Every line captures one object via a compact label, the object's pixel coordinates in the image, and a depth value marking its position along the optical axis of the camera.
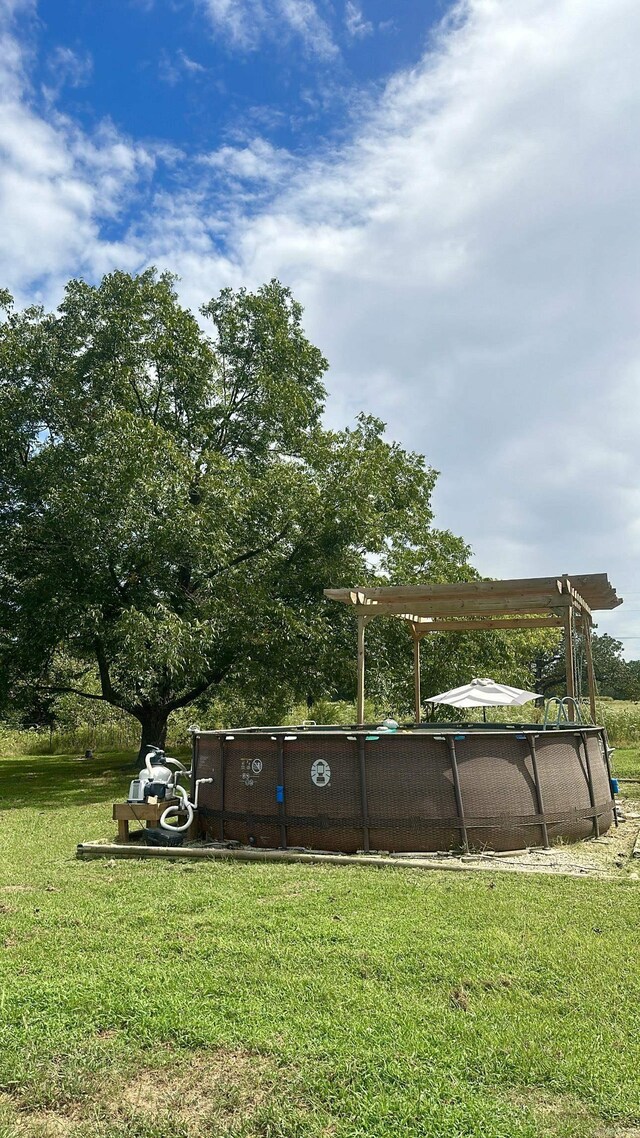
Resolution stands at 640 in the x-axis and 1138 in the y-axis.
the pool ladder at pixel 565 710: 9.91
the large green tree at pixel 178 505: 14.94
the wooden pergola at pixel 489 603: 10.92
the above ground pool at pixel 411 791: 7.47
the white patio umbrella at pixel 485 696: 12.48
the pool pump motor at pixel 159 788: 8.31
